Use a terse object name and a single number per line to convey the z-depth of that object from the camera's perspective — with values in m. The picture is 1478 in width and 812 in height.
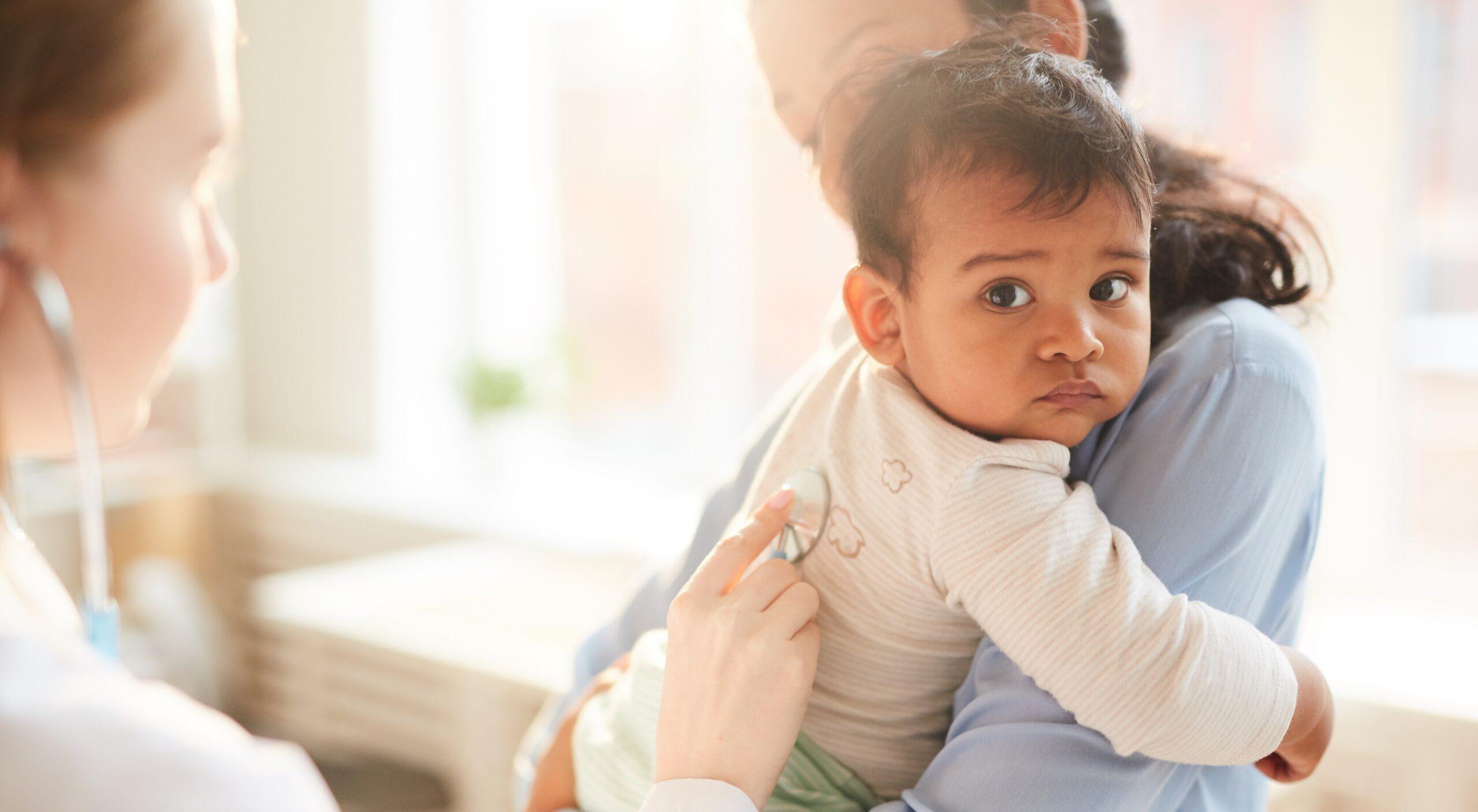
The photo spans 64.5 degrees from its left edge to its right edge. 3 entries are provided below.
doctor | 0.56
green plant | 3.13
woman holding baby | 0.72
